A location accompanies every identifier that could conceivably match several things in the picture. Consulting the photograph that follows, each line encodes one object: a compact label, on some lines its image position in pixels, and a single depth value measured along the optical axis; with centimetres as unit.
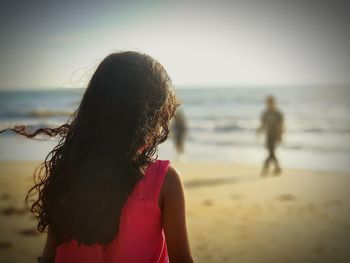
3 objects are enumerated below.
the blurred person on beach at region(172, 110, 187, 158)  1432
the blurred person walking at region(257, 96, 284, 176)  1070
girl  141
